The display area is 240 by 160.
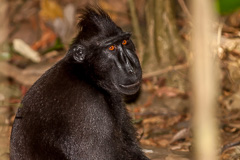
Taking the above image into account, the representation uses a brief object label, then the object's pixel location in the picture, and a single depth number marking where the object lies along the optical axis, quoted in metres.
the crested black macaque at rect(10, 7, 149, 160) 8.84
